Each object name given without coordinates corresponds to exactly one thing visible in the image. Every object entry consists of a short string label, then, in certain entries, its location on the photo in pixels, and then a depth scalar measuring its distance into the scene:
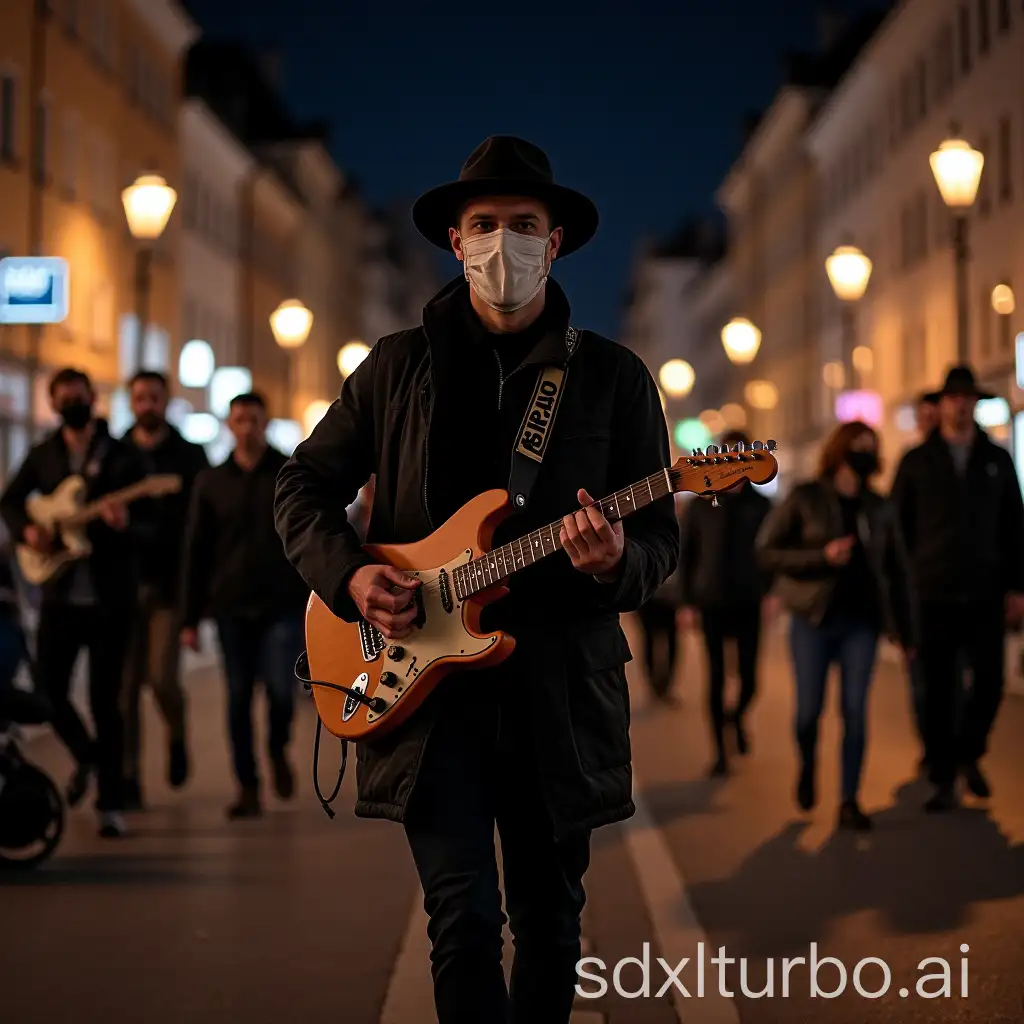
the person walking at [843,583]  11.84
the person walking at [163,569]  13.12
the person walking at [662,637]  19.94
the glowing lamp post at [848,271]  28.69
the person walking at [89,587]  11.41
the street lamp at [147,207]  22.19
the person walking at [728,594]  14.96
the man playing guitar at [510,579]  5.12
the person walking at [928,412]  14.27
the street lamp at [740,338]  41.50
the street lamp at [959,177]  21.84
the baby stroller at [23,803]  10.08
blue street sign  21.70
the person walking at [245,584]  12.12
